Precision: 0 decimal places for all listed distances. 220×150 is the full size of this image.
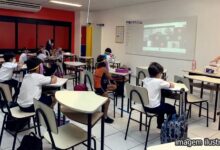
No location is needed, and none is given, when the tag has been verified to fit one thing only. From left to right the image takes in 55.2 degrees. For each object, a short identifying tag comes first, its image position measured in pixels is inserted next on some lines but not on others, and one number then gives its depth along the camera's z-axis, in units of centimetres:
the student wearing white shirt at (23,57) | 585
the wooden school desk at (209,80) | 365
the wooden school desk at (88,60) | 824
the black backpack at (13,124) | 303
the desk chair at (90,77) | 379
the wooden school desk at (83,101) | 191
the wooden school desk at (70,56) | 856
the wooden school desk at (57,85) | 299
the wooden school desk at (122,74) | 426
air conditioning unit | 793
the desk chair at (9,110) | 247
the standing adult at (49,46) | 841
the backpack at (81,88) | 317
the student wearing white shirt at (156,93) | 279
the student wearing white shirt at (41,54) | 637
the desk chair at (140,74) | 484
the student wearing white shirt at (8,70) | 417
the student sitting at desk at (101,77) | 370
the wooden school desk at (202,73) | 452
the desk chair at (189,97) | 349
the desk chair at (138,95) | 270
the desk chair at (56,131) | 179
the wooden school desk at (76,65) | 583
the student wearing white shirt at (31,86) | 260
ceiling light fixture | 792
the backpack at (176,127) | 235
